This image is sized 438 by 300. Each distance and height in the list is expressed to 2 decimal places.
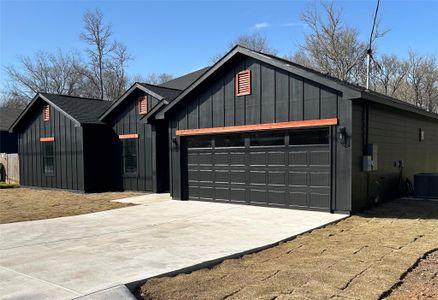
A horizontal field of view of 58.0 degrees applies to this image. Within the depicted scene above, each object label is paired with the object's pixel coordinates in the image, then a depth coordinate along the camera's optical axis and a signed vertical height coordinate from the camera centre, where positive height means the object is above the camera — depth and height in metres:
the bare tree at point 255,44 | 41.46 +9.99
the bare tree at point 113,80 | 42.00 +6.29
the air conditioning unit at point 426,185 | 12.24 -1.50
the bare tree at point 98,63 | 41.25 +7.97
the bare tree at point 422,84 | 39.19 +5.36
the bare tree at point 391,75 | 38.53 +6.16
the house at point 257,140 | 9.98 -0.07
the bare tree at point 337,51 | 32.62 +7.18
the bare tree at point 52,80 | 42.22 +6.34
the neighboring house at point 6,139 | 28.36 +0.06
